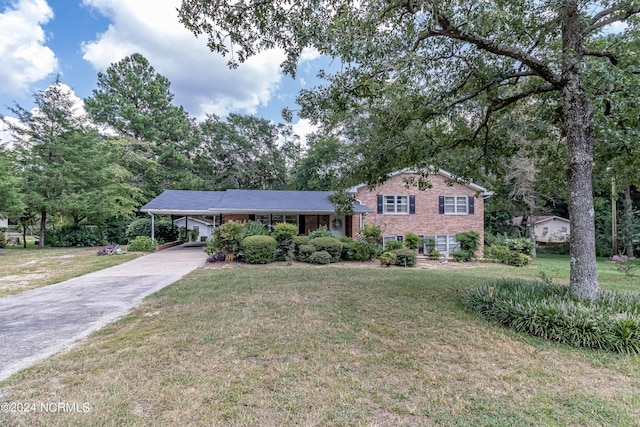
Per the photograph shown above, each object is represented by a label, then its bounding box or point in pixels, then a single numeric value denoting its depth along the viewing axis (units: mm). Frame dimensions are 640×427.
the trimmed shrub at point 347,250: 13719
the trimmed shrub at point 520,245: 14773
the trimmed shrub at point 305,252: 12883
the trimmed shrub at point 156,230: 20297
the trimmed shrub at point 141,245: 16375
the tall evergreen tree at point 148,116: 27453
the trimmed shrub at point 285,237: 13345
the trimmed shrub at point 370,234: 14659
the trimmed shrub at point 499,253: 14686
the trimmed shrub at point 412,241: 15836
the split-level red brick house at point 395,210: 18188
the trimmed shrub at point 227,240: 12484
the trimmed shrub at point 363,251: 13734
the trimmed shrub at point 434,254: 15555
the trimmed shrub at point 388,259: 12741
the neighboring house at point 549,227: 31578
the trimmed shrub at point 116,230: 21578
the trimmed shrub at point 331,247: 13141
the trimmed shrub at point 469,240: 16609
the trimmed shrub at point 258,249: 12172
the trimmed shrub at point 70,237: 20094
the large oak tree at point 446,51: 4215
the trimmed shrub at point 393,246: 14875
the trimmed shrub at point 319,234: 14109
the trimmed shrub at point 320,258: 12539
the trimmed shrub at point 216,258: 12617
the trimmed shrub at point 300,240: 13453
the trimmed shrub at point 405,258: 13000
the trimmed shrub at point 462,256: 15188
